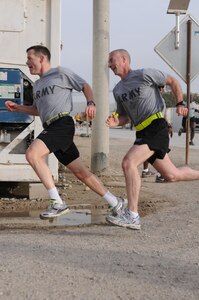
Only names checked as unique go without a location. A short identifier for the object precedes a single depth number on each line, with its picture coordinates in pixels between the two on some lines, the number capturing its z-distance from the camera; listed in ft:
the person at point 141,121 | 19.93
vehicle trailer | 26.07
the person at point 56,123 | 20.30
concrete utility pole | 36.60
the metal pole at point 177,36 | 36.04
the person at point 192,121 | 66.37
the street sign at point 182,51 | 36.09
